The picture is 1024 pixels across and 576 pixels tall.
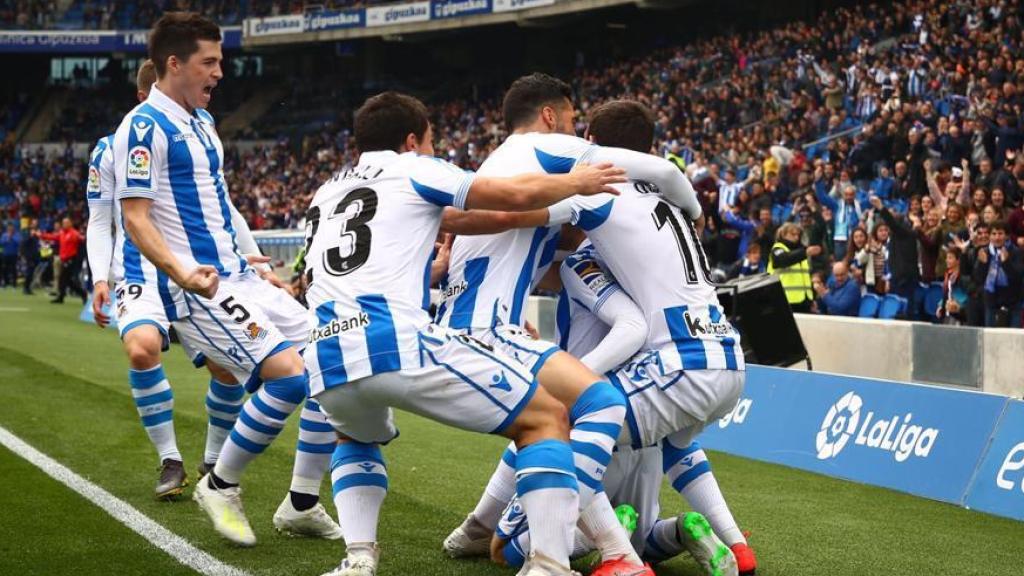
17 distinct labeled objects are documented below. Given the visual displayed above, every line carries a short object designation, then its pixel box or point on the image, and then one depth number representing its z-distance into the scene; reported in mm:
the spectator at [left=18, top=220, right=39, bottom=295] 33238
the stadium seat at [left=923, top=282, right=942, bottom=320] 13891
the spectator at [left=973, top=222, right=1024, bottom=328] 12758
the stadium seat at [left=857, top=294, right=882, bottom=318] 14242
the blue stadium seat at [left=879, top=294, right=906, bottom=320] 14023
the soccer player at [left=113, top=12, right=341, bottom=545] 5594
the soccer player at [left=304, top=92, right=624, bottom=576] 4145
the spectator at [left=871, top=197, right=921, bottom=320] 13922
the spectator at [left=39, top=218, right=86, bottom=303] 27219
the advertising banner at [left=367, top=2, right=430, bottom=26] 39062
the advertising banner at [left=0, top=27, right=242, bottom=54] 47406
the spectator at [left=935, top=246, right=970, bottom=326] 13305
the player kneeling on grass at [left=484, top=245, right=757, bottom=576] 4895
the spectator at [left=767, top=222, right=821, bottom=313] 13578
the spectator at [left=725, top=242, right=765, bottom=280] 14688
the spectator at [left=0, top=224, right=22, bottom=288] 35031
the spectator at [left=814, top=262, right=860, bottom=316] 14094
